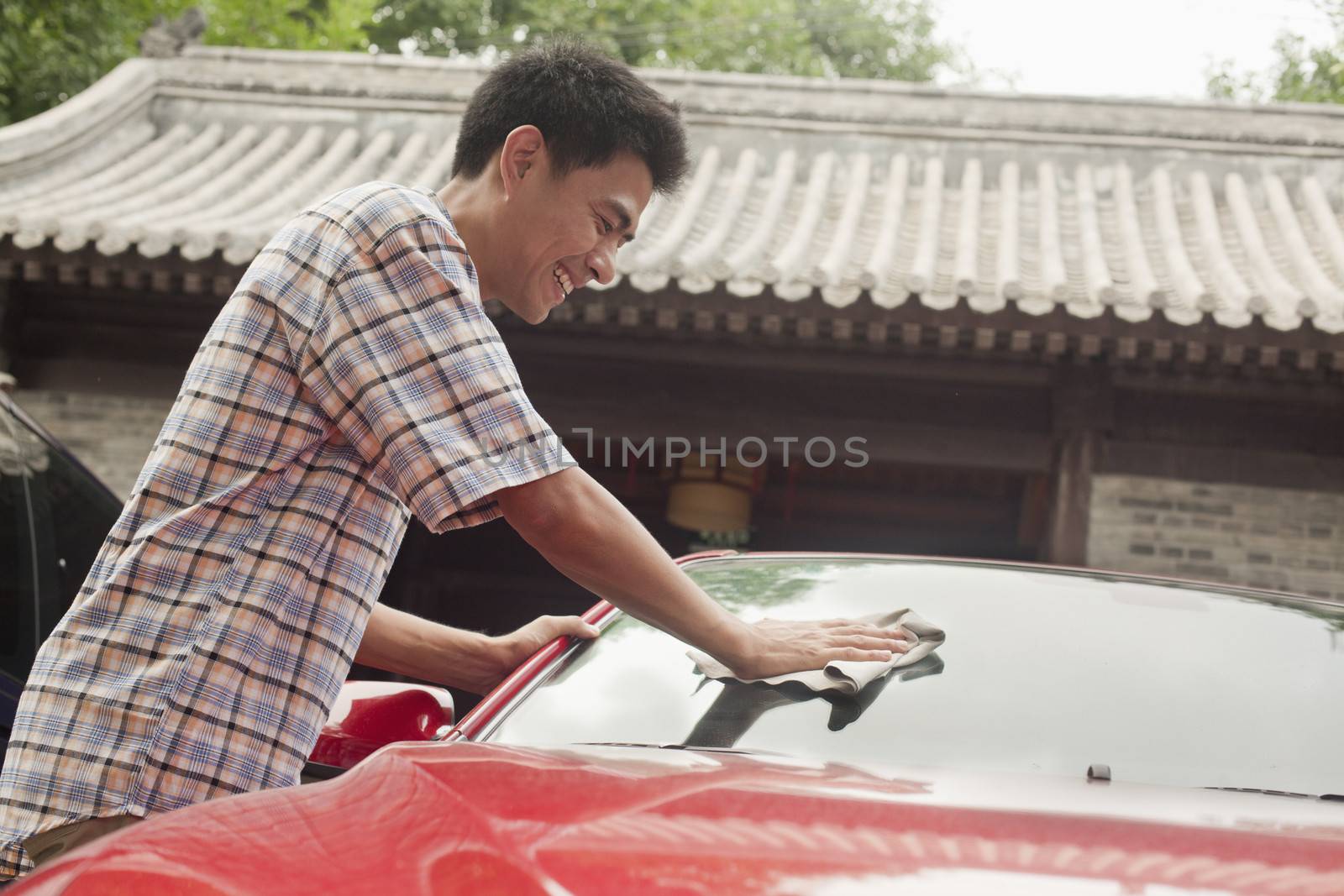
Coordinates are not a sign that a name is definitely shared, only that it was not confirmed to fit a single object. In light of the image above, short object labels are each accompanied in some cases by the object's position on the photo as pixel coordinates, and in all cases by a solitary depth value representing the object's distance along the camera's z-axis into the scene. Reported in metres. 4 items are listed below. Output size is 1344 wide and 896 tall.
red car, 1.01
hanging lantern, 5.27
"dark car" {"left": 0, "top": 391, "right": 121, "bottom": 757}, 2.64
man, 1.42
